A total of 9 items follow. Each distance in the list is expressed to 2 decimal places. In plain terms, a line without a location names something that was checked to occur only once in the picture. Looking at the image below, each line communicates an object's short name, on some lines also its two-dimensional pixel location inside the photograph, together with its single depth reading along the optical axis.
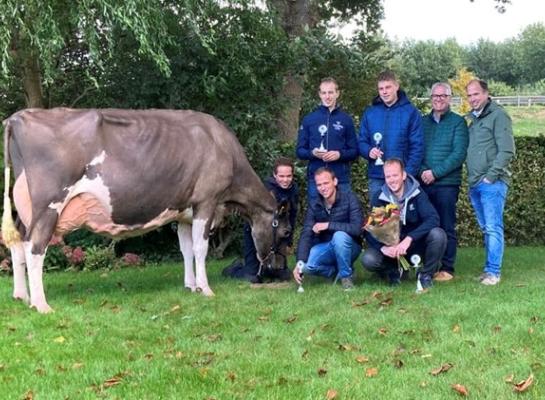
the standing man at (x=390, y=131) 8.28
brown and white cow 7.25
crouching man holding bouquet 7.91
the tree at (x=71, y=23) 8.23
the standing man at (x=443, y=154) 8.42
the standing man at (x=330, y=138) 8.58
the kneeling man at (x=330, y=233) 8.12
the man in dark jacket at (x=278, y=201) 8.92
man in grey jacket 8.15
